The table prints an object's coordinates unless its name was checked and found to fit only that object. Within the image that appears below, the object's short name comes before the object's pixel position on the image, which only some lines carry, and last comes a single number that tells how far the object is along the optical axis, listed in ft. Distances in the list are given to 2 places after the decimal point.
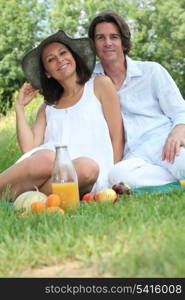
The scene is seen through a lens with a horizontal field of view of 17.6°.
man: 15.11
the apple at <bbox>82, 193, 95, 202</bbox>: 12.97
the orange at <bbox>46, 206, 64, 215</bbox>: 11.27
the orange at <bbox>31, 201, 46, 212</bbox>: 11.66
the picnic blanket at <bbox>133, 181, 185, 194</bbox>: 13.74
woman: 14.84
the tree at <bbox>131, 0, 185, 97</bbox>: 101.04
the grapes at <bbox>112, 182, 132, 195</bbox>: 13.14
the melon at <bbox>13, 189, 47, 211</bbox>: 12.53
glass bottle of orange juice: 11.99
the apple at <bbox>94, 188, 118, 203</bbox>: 12.53
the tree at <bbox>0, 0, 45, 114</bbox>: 106.52
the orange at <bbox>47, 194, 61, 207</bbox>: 11.68
